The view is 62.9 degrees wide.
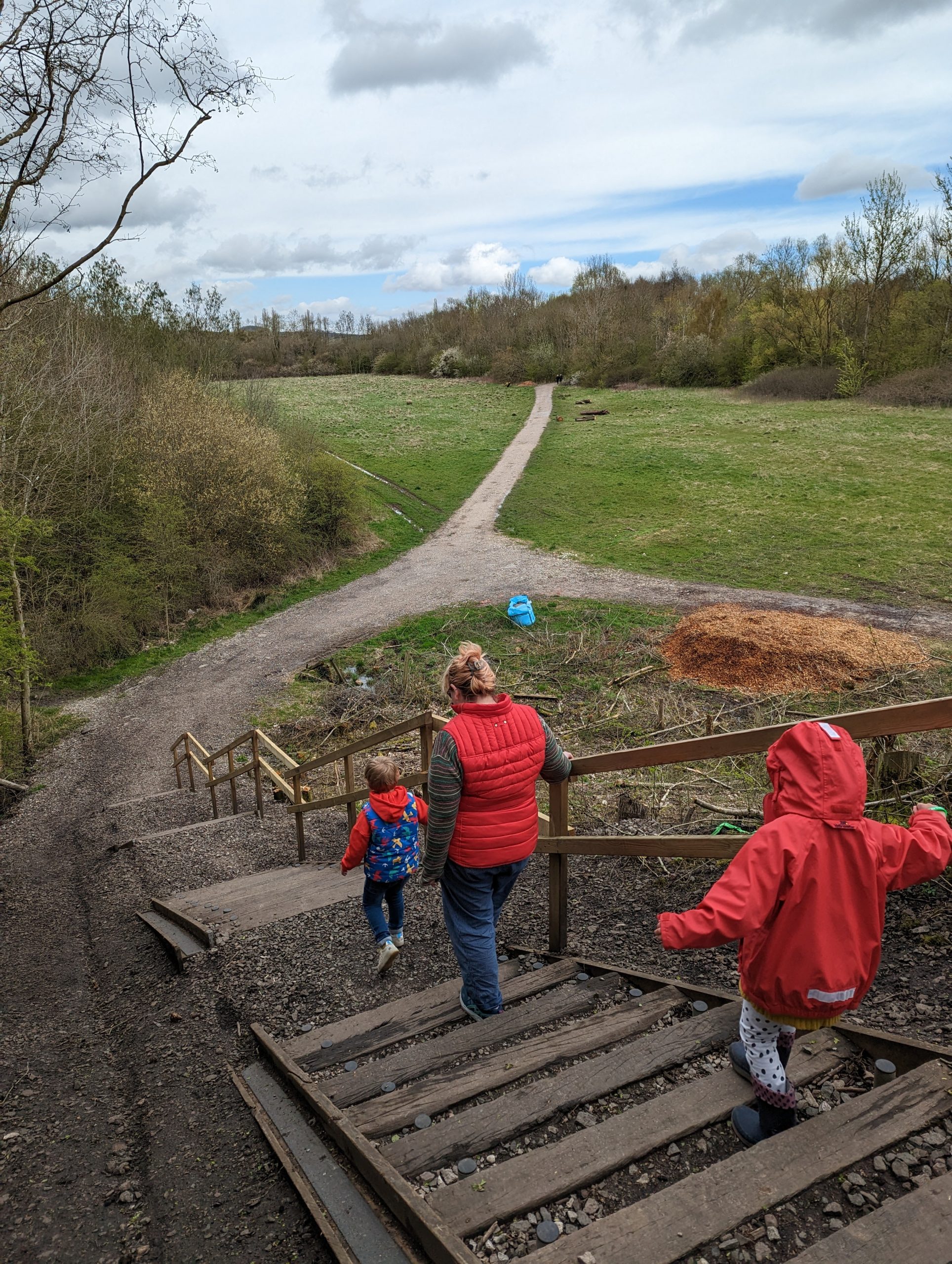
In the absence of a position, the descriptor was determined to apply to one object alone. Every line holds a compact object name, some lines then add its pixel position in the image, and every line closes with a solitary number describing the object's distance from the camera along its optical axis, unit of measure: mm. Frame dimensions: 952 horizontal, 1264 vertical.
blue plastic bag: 18172
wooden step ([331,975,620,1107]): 3219
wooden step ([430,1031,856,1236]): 2338
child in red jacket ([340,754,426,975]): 4781
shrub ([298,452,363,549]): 25984
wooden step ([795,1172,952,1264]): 1936
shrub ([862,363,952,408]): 38906
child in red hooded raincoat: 2402
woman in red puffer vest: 3549
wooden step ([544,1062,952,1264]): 2111
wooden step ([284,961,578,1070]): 3635
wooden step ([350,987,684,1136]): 2930
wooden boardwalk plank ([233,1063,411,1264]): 2424
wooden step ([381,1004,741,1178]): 2658
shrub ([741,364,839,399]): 45688
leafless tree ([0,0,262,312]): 6156
